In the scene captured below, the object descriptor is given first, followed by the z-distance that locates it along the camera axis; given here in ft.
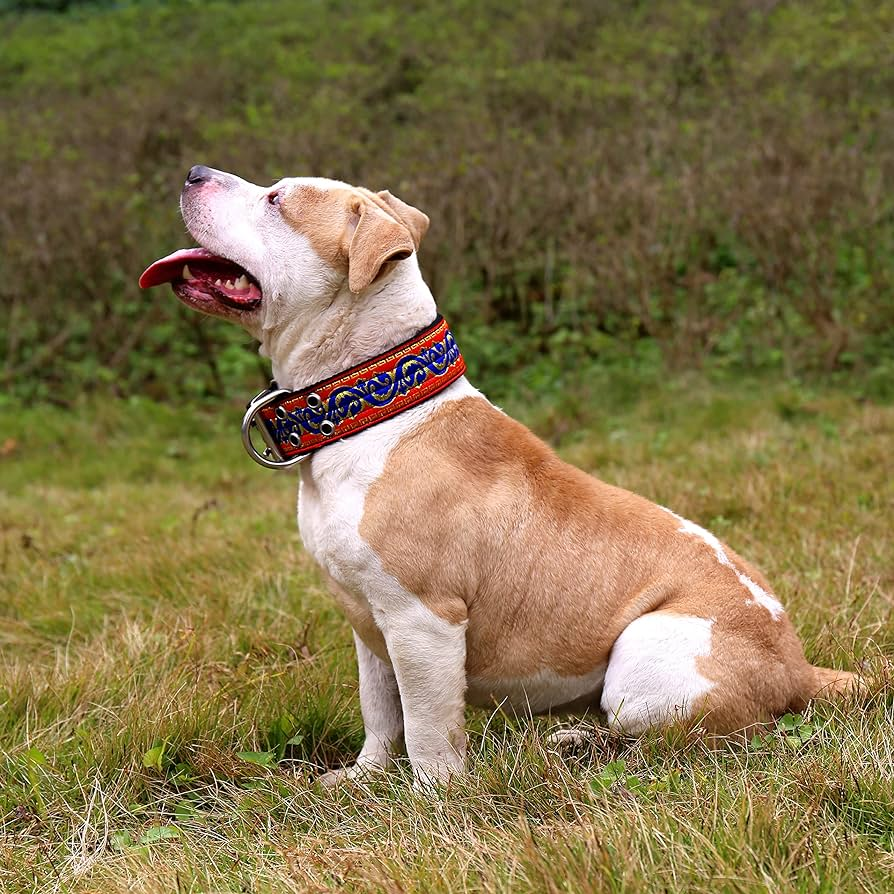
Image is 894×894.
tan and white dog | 9.66
